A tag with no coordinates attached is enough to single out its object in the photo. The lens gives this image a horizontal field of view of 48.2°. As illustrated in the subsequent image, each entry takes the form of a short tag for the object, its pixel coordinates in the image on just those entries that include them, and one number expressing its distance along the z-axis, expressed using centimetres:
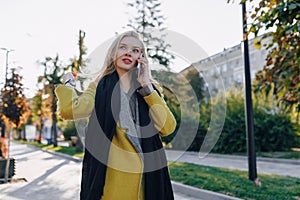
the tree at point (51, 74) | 2378
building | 4266
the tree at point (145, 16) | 2003
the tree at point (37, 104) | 2897
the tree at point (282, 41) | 364
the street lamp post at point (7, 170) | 835
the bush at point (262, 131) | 1537
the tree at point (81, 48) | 1726
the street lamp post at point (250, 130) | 659
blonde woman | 171
